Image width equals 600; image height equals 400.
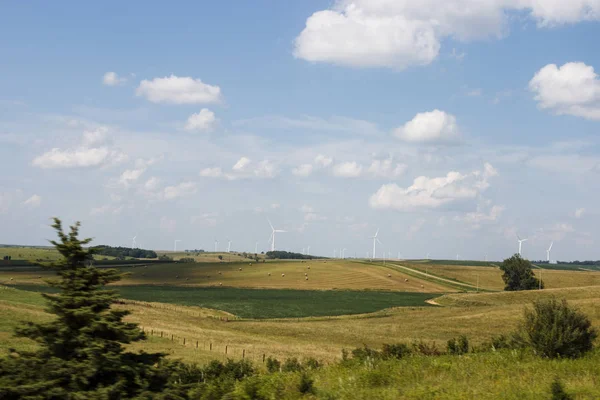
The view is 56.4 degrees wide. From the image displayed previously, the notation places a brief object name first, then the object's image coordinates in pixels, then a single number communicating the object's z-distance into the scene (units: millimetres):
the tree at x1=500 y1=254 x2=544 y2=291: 151000
